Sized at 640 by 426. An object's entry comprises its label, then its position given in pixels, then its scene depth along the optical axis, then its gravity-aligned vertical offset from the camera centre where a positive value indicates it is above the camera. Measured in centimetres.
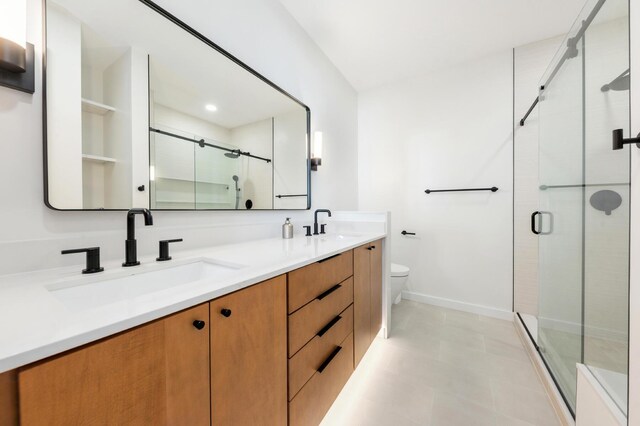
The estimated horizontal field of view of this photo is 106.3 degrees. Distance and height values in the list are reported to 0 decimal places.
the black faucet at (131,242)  83 -11
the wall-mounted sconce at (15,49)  67 +47
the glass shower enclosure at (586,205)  91 +3
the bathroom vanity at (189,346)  38 -29
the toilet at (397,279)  224 -63
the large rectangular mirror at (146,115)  80 +42
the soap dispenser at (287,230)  167 -13
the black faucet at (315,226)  194 -12
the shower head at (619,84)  85 +51
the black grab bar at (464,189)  229 +22
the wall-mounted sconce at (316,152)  210 +53
